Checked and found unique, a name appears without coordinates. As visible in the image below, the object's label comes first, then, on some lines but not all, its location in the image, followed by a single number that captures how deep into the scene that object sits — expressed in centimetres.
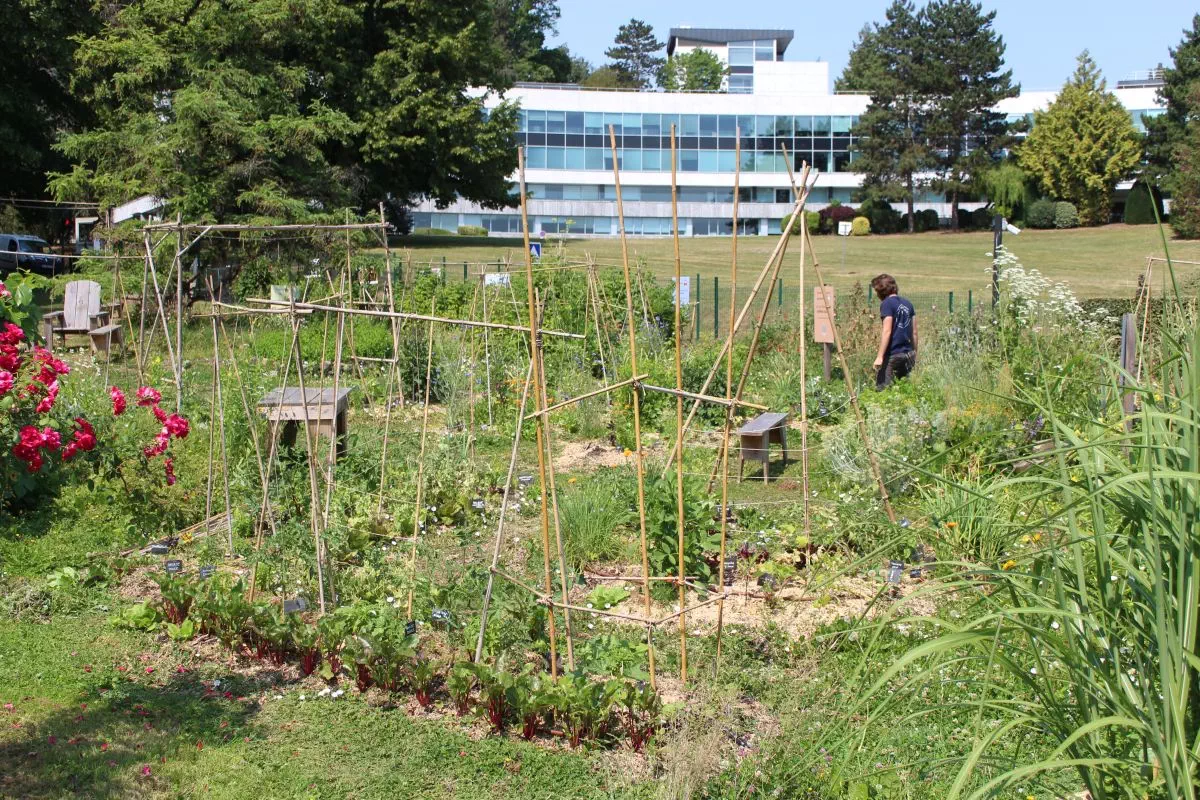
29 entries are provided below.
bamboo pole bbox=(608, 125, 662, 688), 438
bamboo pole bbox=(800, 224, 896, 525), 602
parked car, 2505
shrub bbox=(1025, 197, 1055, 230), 4476
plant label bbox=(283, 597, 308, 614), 509
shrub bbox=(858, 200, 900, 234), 4794
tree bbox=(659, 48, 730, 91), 6800
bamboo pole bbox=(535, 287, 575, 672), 435
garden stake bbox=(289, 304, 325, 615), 509
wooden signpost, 1125
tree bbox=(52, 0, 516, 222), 1795
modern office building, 4941
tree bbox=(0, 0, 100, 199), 2162
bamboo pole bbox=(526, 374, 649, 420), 437
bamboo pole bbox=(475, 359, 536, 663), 461
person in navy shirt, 969
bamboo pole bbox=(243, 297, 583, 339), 519
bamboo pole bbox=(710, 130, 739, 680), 449
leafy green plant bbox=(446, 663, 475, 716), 442
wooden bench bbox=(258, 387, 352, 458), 747
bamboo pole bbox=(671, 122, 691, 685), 455
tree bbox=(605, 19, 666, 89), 8531
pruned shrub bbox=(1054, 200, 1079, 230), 4438
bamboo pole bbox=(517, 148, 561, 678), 432
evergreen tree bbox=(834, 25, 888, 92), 5651
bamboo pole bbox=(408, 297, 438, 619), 519
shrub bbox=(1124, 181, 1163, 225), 4362
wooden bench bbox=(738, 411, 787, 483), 827
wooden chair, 1506
